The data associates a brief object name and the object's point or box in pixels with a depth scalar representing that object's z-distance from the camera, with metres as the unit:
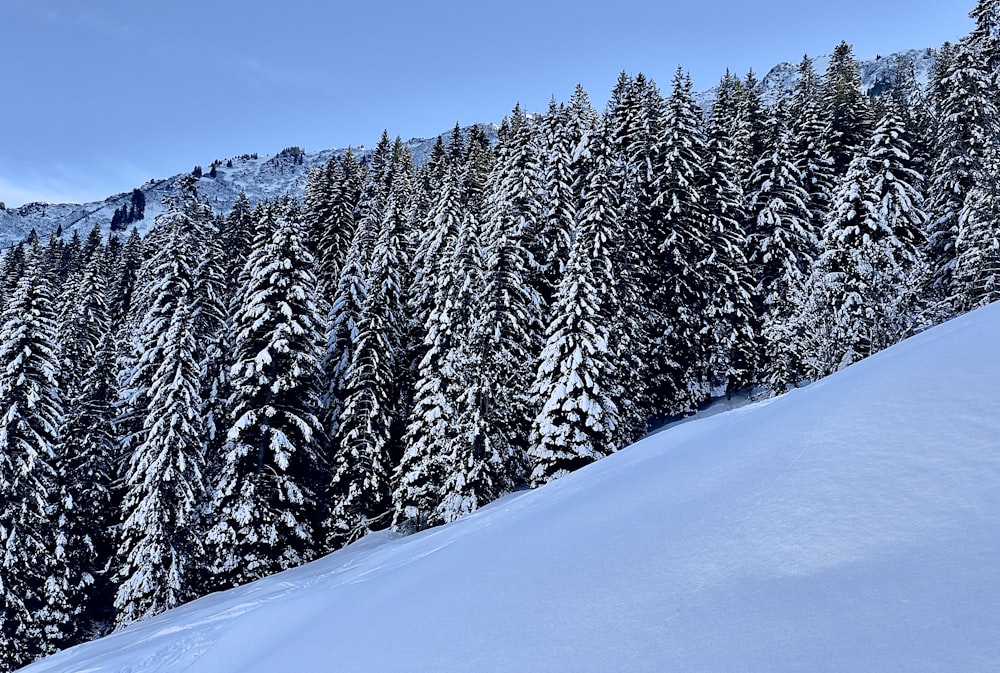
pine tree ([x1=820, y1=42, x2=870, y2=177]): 44.09
